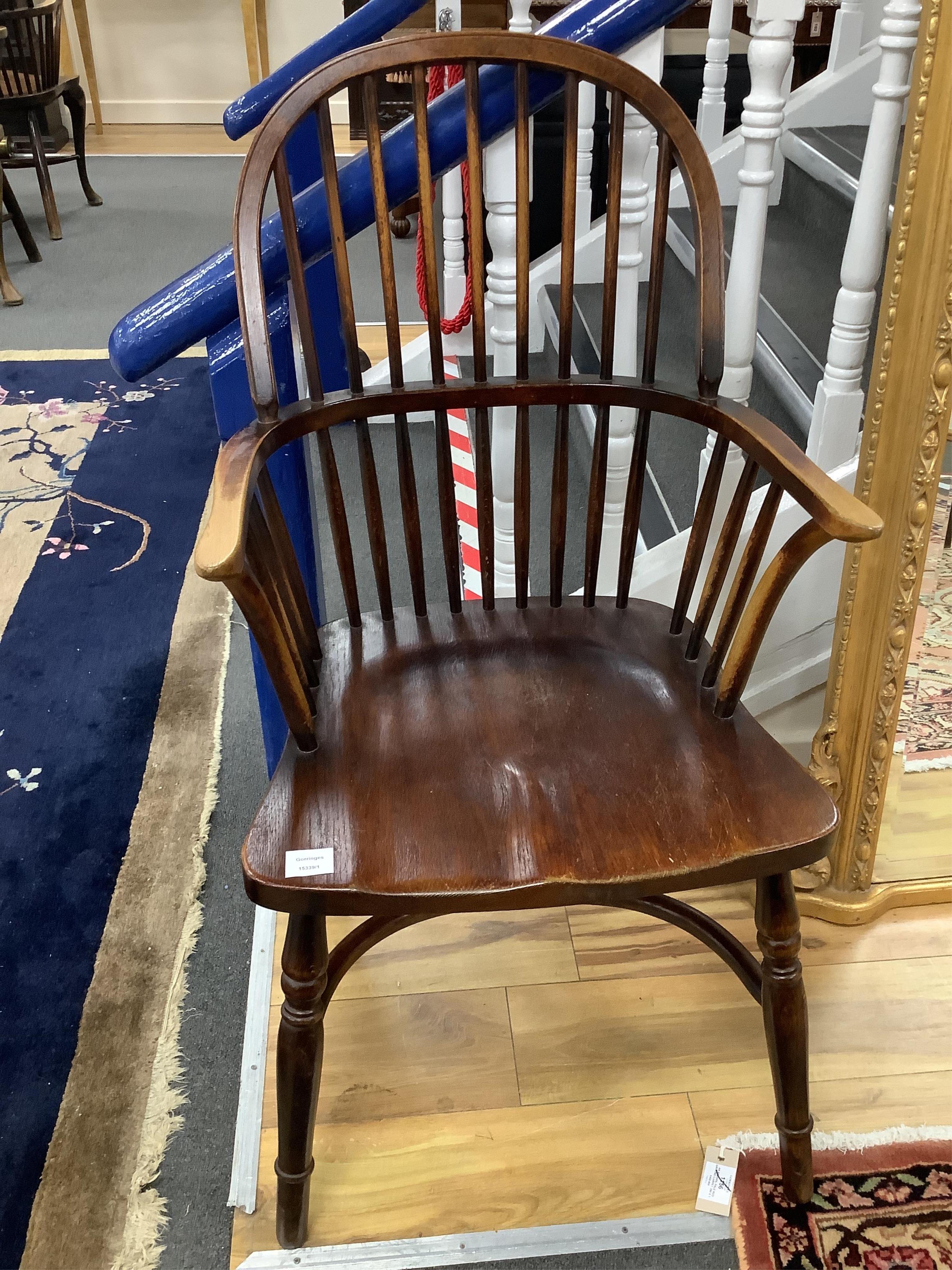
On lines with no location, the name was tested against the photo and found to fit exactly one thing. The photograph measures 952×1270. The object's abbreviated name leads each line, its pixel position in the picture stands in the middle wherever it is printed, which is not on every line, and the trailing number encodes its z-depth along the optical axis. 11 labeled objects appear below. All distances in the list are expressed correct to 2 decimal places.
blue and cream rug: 1.14
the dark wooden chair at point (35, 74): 3.56
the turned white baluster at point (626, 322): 1.17
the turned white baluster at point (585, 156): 1.38
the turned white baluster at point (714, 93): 1.94
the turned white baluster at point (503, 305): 1.15
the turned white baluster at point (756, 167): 1.09
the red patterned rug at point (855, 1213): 1.03
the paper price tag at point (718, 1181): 1.07
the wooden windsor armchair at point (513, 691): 0.84
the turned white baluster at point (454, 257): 2.01
